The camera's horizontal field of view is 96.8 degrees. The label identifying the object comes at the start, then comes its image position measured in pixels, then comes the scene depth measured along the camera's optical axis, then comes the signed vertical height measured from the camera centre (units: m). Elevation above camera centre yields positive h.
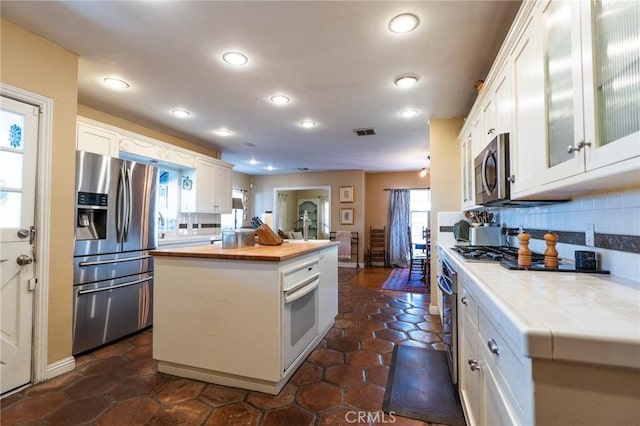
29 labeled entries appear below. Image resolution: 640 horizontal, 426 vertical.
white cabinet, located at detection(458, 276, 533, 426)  0.75 -0.53
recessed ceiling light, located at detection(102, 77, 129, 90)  2.61 +1.28
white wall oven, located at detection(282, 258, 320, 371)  1.99 -0.70
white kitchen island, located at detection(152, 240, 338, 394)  1.92 -0.69
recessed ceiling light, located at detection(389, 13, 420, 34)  1.77 +1.27
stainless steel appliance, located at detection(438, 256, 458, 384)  1.81 -0.64
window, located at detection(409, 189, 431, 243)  7.38 +0.23
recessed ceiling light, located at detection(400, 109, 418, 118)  3.27 +1.26
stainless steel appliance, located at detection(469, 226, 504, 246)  2.67 -0.15
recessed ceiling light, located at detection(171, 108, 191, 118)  3.31 +1.27
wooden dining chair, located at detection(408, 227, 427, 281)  5.85 -0.91
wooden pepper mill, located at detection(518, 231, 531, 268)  1.48 -0.17
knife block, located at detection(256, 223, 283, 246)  2.59 -0.16
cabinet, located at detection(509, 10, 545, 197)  1.37 +0.57
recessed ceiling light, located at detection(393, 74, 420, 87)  2.51 +1.27
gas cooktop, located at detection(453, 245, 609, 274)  1.39 -0.23
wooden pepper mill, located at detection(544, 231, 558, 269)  1.42 -0.17
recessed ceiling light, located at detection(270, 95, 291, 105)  2.95 +1.27
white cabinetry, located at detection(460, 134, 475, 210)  2.85 +0.48
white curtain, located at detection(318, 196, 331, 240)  9.92 +0.15
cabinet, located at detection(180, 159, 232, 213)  4.37 +0.49
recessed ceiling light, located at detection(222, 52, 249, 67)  2.20 +1.27
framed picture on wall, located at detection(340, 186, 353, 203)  7.31 +0.66
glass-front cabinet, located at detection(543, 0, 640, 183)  0.84 +0.47
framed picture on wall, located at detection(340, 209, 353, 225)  7.34 +0.08
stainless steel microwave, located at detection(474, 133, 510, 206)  1.78 +0.33
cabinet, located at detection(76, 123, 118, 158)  2.76 +0.80
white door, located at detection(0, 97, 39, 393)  1.88 -0.13
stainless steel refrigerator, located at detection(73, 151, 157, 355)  2.47 -0.29
